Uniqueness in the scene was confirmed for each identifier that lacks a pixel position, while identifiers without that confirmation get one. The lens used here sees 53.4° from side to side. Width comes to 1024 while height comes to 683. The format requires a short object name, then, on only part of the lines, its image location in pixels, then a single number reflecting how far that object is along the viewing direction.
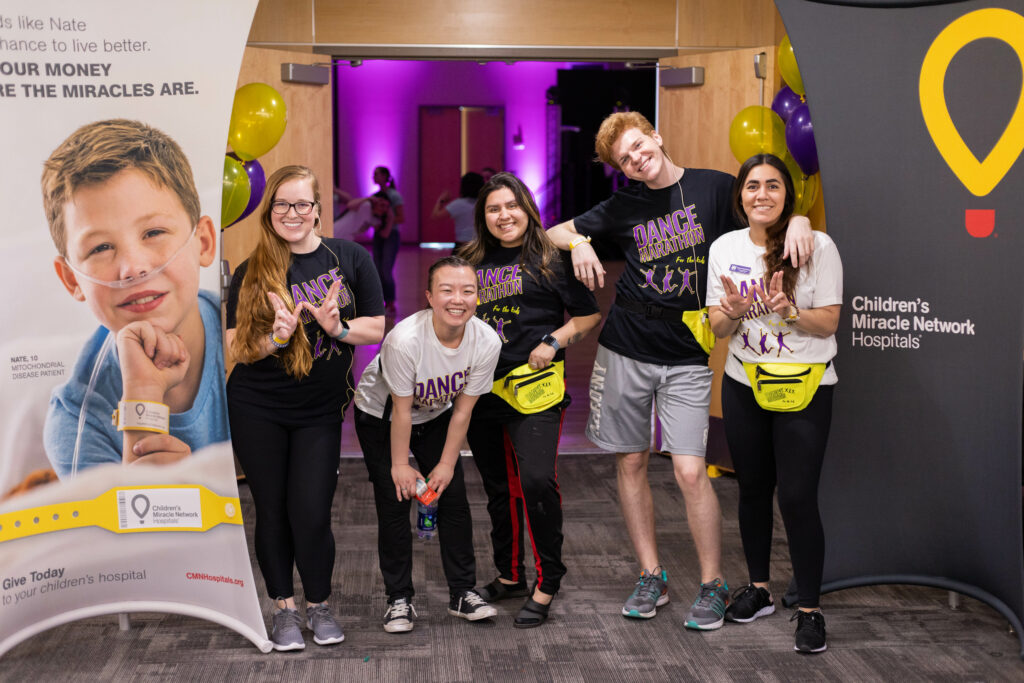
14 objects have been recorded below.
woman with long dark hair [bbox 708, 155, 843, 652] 2.97
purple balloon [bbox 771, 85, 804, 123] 4.34
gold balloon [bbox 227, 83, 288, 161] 4.11
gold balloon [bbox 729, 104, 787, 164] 4.42
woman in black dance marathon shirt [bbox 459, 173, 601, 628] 3.14
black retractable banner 3.04
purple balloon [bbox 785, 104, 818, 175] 4.07
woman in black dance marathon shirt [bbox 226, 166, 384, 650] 2.87
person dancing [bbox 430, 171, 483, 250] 9.01
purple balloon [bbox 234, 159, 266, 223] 4.31
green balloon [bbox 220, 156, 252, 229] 4.04
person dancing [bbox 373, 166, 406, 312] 10.21
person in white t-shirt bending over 2.96
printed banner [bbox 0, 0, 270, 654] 2.75
